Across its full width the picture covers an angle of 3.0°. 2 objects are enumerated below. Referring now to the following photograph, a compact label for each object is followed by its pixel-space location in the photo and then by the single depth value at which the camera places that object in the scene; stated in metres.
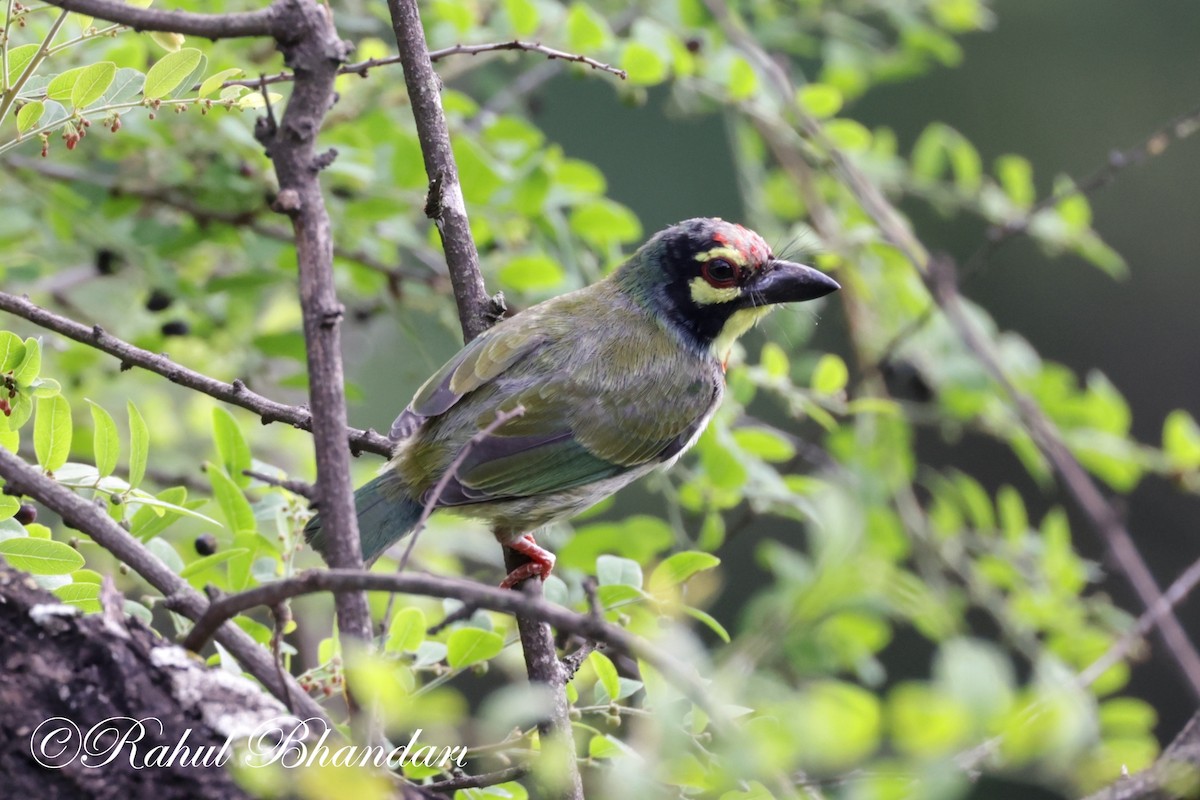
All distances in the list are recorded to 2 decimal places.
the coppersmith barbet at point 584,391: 5.05
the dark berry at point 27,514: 4.97
